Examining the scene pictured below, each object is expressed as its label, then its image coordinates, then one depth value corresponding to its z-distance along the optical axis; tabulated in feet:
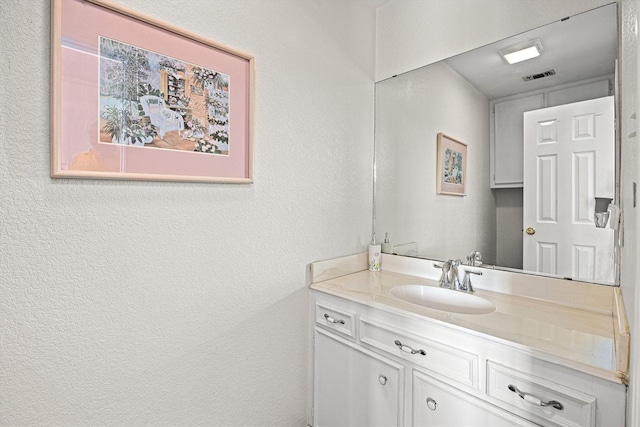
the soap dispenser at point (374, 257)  6.35
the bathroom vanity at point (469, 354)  2.87
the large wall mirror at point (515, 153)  4.13
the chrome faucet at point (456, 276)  5.10
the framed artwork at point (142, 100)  3.14
